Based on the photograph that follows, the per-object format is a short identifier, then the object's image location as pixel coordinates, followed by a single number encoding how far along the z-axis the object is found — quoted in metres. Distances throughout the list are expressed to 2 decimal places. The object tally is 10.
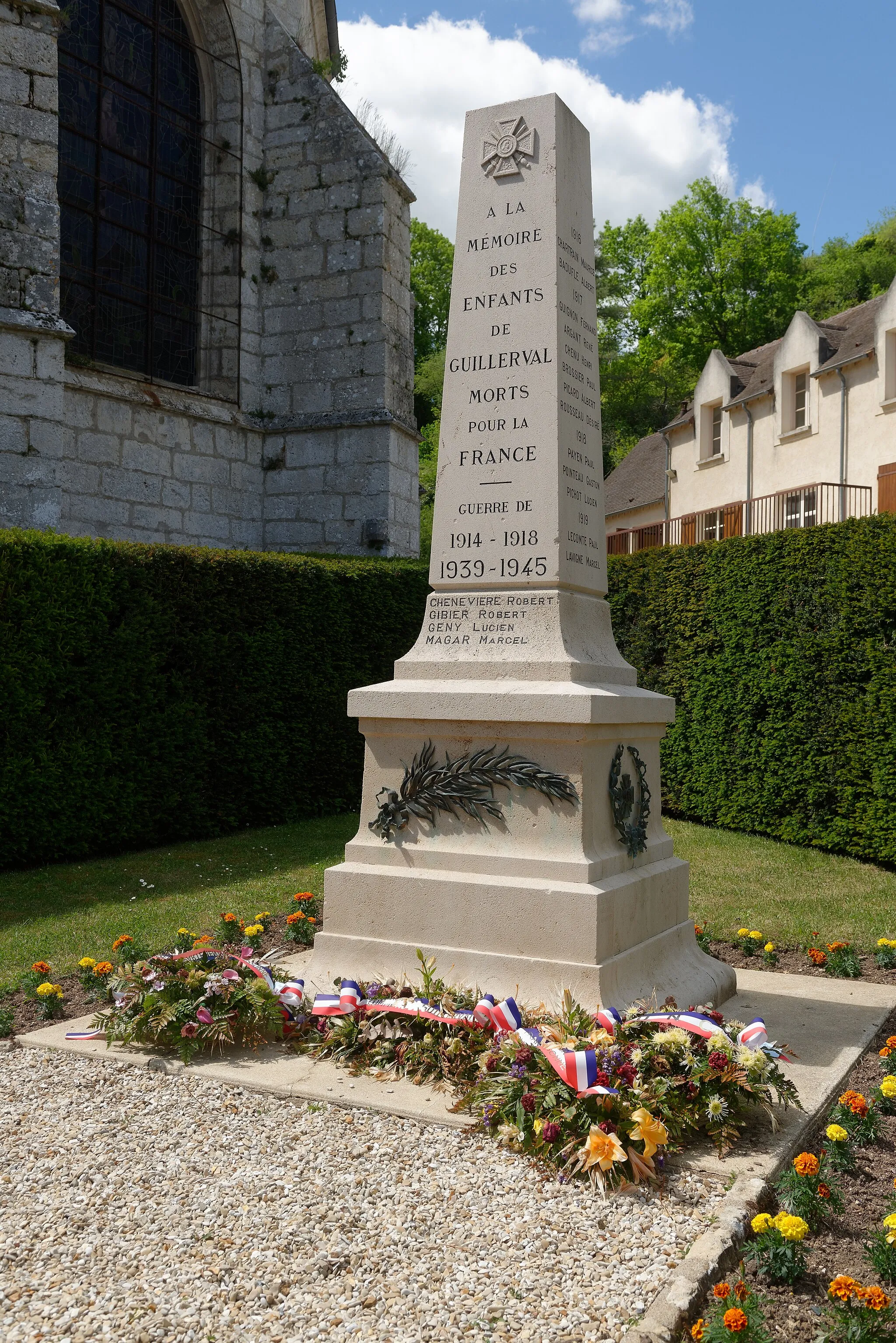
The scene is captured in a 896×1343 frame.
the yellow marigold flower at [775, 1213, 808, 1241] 2.52
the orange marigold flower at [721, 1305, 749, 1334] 2.15
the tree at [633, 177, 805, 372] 32.62
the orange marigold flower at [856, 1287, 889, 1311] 2.24
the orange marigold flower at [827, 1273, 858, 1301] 2.30
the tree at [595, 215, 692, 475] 35.12
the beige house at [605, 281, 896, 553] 20.02
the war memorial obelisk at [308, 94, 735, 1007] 4.07
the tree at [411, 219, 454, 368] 34.94
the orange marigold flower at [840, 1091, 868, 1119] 3.30
